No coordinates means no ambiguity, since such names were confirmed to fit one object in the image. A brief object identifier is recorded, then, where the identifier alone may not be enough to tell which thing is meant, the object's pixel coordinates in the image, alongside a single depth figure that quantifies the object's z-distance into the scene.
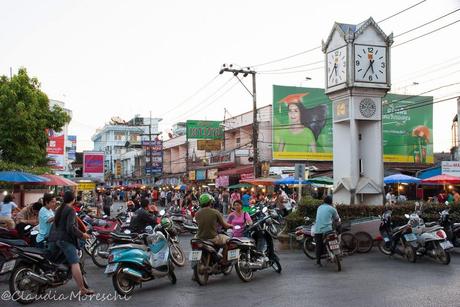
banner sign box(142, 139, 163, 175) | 52.53
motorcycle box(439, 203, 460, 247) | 13.27
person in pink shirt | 11.00
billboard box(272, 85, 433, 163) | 40.72
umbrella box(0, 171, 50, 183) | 18.55
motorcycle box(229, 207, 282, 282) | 9.83
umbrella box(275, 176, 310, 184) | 27.88
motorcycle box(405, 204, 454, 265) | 11.49
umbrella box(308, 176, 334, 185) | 26.19
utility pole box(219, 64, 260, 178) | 31.06
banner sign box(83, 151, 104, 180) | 31.97
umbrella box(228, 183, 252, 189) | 36.69
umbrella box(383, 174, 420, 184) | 25.63
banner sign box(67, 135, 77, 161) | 64.75
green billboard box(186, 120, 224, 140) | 39.59
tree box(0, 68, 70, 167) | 23.84
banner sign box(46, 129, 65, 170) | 38.16
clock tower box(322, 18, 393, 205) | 15.80
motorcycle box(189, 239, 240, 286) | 9.33
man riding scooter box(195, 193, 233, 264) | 9.58
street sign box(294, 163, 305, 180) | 18.22
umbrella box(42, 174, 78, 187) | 21.66
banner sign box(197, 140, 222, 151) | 42.38
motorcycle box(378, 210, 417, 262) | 11.95
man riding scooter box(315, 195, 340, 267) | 11.20
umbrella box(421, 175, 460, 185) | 23.42
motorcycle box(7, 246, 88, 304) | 7.96
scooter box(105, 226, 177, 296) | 8.50
